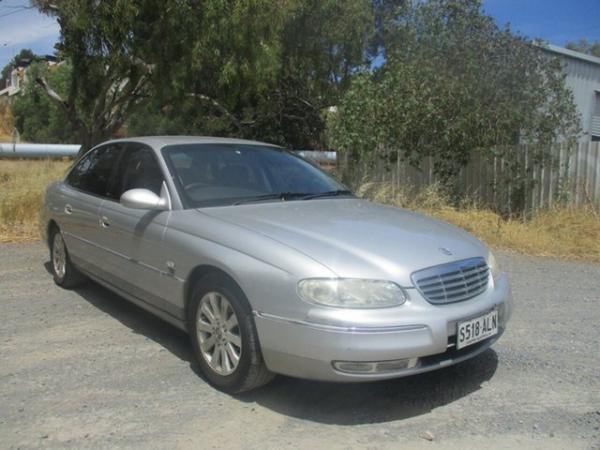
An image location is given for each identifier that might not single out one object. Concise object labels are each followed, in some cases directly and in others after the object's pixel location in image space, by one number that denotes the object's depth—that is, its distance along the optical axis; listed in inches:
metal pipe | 1048.8
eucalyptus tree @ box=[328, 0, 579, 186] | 421.7
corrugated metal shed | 843.4
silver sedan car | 129.4
